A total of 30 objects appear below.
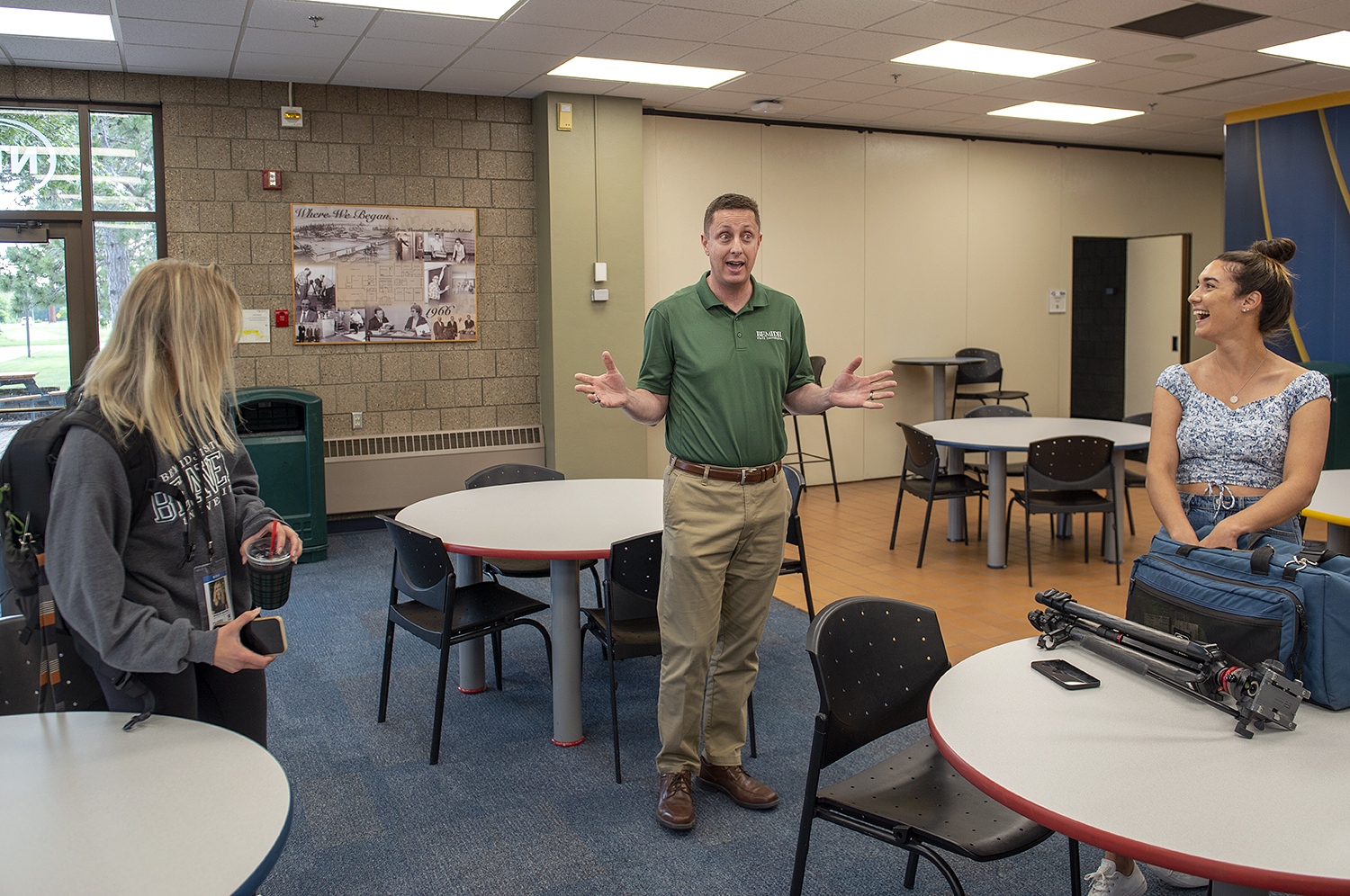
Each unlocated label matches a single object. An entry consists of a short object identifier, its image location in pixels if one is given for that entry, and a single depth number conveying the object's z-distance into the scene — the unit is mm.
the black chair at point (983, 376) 9039
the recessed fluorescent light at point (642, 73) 6305
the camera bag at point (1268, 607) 1703
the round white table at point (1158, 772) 1297
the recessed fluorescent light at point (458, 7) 4945
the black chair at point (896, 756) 1931
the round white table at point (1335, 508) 3094
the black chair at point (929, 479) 5699
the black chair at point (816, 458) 7898
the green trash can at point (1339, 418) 7105
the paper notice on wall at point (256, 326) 6551
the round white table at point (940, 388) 8703
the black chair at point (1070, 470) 5277
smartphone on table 1869
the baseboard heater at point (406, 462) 6910
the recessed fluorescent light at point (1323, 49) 6066
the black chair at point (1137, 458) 5914
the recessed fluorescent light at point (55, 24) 5008
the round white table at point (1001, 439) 5555
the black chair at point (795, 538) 3963
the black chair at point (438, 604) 3223
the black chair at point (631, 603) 3094
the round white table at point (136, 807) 1211
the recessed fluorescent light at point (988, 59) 6160
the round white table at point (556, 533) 3238
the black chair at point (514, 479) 4121
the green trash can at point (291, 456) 6016
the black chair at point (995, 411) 6949
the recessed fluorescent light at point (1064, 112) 7941
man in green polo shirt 2705
